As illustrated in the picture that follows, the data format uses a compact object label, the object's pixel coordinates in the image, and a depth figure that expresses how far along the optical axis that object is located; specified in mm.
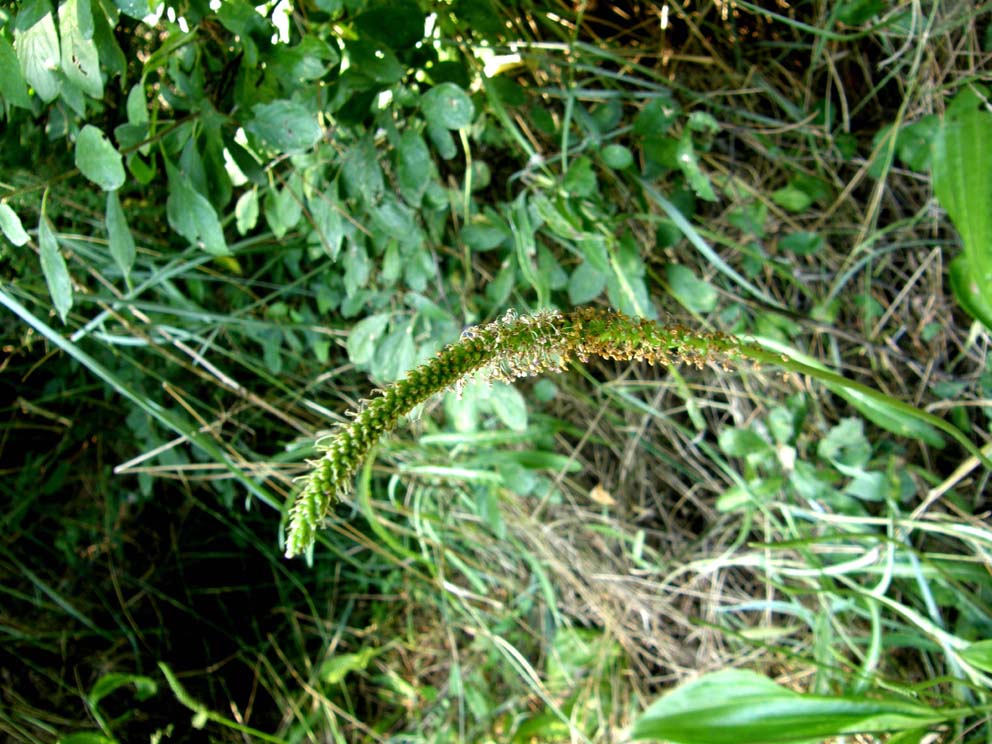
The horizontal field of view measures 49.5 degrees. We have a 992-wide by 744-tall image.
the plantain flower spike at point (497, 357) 205
